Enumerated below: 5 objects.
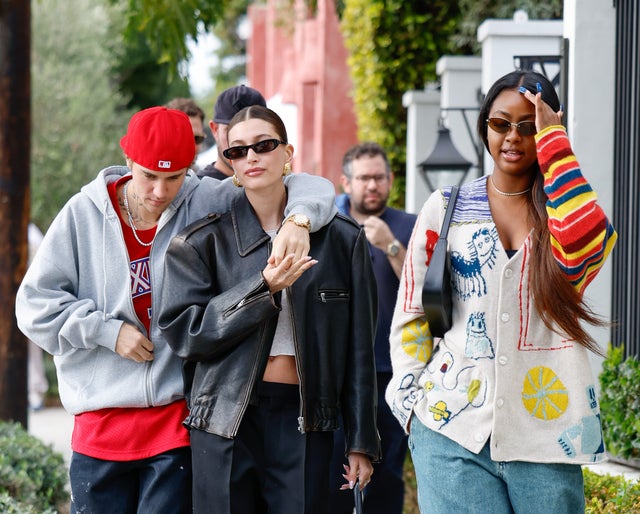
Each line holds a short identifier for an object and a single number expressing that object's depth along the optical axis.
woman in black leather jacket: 7.39
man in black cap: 10.84
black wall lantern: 15.98
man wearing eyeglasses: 11.80
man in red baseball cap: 7.86
